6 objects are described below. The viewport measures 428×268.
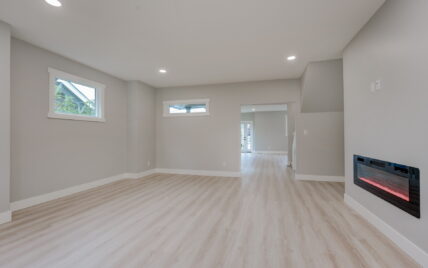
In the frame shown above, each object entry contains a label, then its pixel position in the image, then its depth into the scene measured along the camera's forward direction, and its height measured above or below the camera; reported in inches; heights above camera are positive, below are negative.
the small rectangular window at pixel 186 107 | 218.5 +33.2
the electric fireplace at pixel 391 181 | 66.4 -21.2
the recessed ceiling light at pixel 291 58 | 140.6 +58.1
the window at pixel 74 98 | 132.3 +30.8
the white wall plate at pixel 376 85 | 85.0 +22.5
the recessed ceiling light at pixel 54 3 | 81.1 +58.9
